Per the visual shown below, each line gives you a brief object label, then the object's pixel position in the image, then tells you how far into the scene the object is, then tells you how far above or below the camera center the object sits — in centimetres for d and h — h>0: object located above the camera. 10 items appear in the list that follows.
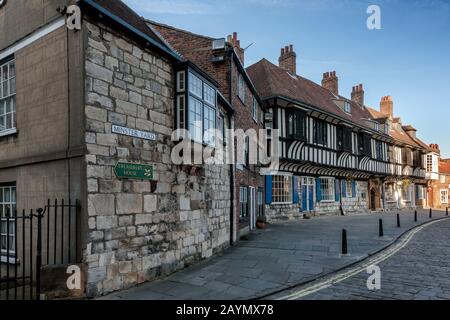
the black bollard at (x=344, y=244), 1000 -207
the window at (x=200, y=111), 841 +171
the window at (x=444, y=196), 4398 -307
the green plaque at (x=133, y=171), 653 +13
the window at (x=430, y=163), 4181 +118
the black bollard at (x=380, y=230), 1369 -229
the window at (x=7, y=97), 771 +189
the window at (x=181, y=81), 819 +230
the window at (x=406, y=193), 3728 -226
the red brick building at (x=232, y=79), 1250 +380
